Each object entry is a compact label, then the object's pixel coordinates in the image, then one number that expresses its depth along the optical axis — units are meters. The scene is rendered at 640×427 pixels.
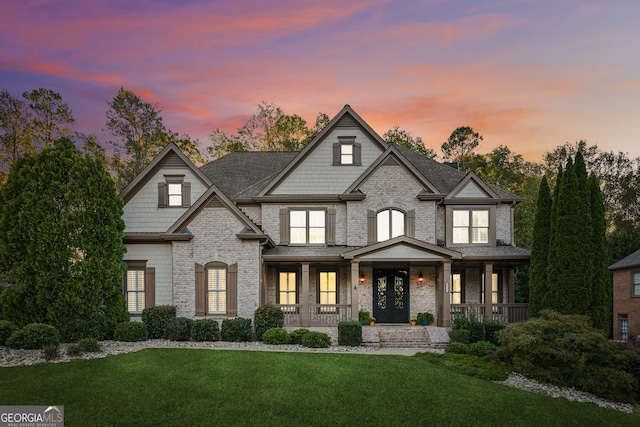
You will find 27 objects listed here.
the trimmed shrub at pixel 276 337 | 16.80
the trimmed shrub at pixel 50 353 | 13.20
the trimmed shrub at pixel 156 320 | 17.84
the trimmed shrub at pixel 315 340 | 16.42
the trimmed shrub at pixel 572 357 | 12.99
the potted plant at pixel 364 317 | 20.28
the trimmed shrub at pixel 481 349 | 15.92
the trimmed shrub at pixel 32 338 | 14.66
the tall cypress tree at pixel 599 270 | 16.81
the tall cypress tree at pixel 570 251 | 16.89
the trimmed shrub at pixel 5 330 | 15.30
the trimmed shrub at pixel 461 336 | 17.19
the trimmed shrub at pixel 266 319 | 17.81
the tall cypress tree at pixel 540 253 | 18.06
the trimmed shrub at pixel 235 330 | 17.53
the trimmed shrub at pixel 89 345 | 14.16
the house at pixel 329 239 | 19.23
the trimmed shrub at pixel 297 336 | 16.89
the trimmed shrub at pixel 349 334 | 16.95
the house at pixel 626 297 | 22.80
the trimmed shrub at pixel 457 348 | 16.11
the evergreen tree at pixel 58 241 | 16.50
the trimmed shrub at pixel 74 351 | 13.90
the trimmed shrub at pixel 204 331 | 17.47
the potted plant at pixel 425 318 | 20.55
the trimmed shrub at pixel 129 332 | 17.02
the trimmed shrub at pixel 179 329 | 17.53
